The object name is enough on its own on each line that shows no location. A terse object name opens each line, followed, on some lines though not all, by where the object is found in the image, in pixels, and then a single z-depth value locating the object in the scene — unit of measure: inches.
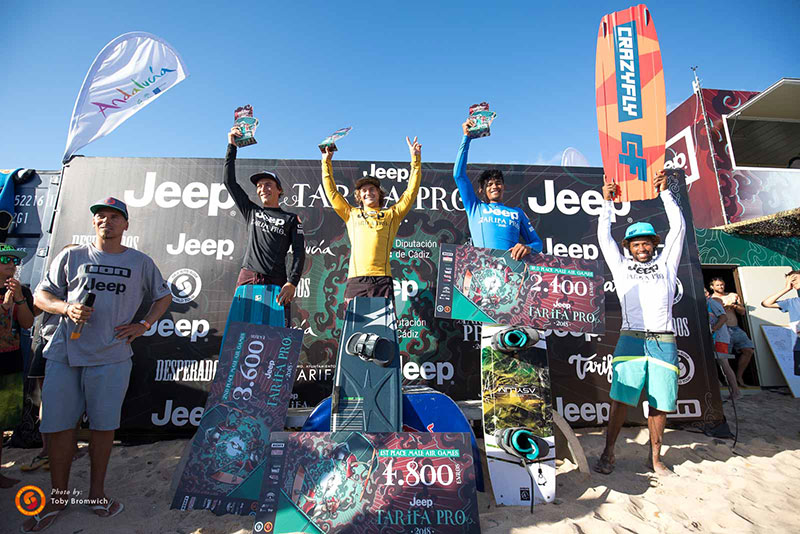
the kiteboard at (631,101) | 150.9
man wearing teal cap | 105.9
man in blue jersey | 116.7
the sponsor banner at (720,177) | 281.9
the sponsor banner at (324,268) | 137.3
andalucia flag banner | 161.5
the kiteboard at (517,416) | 91.3
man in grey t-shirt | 79.8
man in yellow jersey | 105.6
